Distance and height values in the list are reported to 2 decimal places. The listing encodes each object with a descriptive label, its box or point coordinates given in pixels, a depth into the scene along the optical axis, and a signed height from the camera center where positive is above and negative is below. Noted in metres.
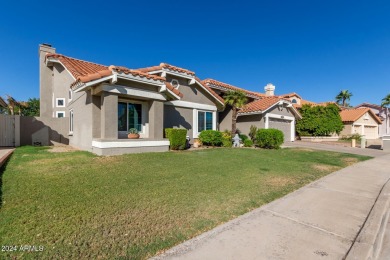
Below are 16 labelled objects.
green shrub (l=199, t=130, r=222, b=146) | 15.10 -0.60
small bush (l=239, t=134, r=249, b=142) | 18.36 -0.74
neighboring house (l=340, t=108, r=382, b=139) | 30.39 +0.99
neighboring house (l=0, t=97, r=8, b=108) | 14.56 +1.85
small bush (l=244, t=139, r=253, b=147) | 17.03 -1.17
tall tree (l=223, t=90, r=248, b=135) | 16.95 +2.44
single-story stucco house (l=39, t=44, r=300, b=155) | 10.06 +1.65
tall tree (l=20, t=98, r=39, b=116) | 42.94 +4.46
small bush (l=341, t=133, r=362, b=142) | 25.17 -1.09
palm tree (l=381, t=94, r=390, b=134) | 40.44 +4.83
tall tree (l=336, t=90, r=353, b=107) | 58.72 +9.21
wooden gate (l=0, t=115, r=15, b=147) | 13.62 -0.06
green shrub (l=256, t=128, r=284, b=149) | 15.35 -0.69
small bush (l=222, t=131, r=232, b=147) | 15.74 -0.85
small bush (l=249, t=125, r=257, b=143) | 18.80 -0.30
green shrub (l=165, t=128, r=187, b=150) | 12.30 -0.49
